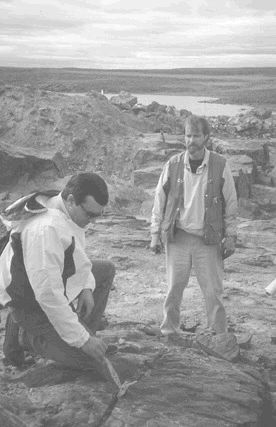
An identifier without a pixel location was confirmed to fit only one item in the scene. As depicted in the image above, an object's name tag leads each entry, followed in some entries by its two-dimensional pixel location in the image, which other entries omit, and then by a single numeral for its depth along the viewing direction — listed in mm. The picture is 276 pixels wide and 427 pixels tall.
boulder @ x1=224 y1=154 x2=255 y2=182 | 13492
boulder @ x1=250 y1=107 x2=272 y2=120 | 26458
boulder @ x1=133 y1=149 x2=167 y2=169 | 15013
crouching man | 3479
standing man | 4828
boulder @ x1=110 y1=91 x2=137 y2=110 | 22325
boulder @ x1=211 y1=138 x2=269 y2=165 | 16125
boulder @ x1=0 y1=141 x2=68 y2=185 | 12516
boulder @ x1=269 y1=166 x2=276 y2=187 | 14984
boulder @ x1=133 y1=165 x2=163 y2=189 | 13648
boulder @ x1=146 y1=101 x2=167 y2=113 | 22623
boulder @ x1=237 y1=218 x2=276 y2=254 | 9086
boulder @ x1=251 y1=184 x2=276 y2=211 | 13258
